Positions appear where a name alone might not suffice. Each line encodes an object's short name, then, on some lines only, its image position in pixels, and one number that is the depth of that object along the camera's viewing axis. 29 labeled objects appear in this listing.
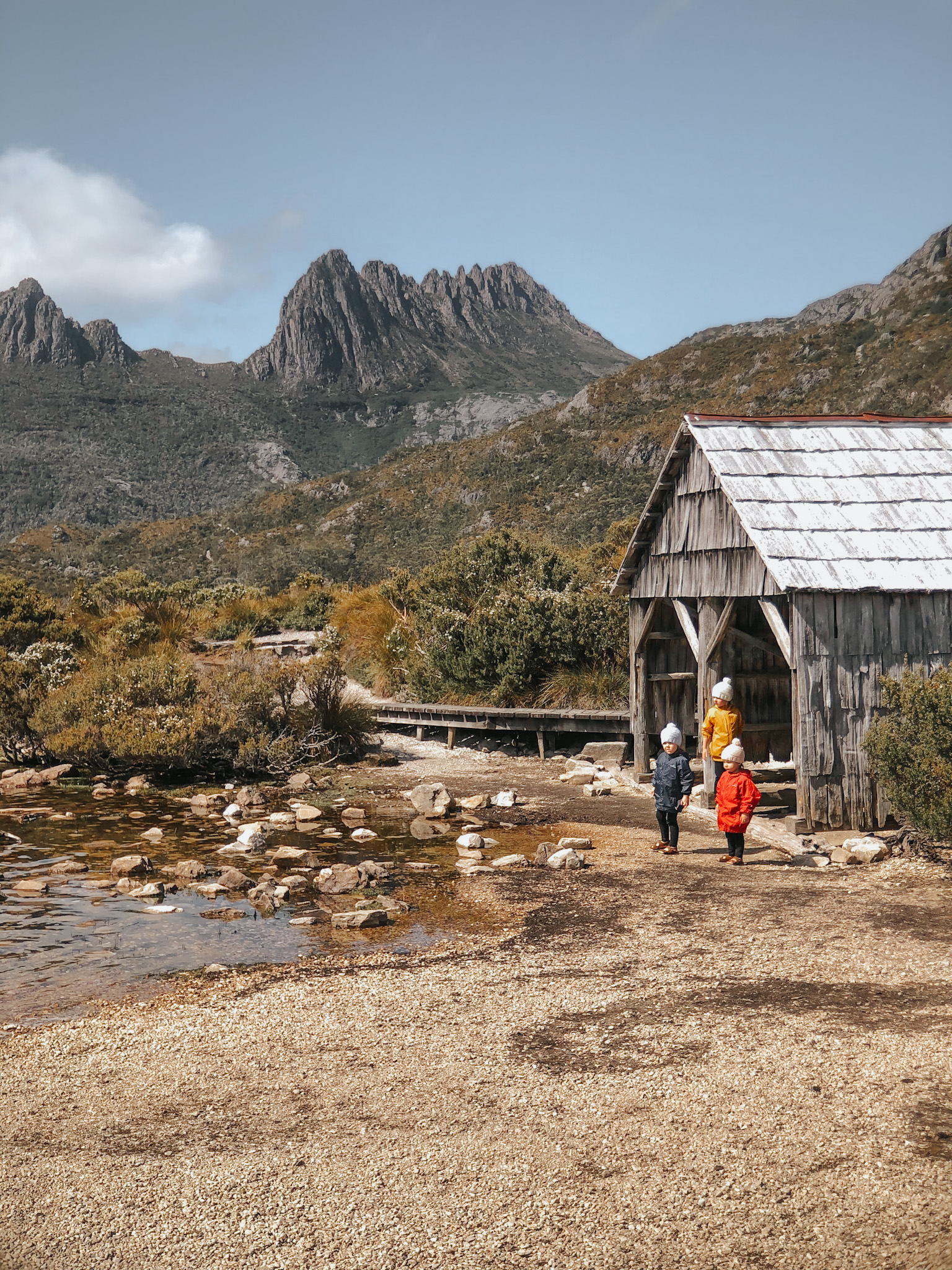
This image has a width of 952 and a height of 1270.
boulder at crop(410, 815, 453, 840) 13.16
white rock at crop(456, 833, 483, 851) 12.21
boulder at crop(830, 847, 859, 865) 10.68
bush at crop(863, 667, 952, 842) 10.05
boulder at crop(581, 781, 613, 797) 15.66
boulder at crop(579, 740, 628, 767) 18.12
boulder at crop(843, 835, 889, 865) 10.59
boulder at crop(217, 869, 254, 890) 10.69
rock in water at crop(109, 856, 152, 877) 11.16
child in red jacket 10.90
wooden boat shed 11.70
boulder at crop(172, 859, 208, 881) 11.00
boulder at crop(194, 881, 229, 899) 10.50
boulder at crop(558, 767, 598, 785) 16.75
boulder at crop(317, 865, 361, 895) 10.58
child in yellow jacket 12.35
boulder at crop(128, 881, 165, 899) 10.33
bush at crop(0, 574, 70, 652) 26.23
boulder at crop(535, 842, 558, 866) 11.37
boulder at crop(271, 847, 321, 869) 11.68
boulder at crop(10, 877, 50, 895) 10.51
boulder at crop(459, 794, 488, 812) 14.84
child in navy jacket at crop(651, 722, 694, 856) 11.41
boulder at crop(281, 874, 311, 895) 10.69
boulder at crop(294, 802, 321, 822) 14.24
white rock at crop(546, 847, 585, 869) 11.02
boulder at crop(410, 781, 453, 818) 14.45
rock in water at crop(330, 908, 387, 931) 9.27
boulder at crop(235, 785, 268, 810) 15.09
